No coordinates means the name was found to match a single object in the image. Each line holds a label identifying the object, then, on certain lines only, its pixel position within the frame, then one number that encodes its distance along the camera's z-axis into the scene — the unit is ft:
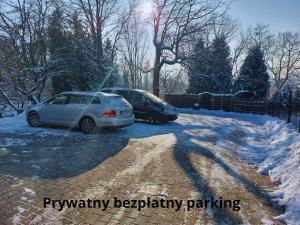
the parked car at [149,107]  35.06
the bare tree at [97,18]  61.83
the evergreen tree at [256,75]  77.28
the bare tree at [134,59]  113.37
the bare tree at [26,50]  53.51
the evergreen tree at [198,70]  64.12
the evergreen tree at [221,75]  82.09
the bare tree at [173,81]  137.84
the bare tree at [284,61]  130.17
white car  26.60
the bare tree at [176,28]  63.23
